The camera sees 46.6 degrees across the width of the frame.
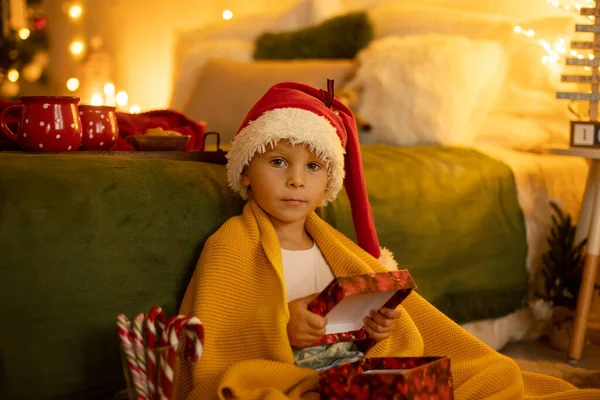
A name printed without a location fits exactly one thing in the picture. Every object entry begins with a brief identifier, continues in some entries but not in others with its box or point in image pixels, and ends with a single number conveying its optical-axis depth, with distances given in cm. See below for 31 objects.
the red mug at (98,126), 153
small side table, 199
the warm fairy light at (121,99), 422
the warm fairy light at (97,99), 400
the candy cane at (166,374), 108
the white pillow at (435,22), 264
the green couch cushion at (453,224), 188
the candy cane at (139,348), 110
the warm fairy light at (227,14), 404
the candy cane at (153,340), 110
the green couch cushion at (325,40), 292
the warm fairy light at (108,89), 417
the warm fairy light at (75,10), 457
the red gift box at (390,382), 107
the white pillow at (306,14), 338
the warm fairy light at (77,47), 456
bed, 197
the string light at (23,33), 425
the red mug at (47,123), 140
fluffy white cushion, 235
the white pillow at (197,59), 324
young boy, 121
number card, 206
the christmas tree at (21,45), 417
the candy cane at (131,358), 109
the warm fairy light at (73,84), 450
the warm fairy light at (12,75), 430
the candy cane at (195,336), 111
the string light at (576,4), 217
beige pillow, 265
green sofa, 113
